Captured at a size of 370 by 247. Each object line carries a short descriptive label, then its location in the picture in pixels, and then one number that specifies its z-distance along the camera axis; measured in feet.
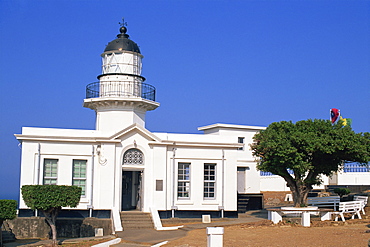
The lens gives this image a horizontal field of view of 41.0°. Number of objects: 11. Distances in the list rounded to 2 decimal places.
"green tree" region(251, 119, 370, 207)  69.46
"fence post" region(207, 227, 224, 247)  34.83
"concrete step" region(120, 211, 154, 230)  68.24
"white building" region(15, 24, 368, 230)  71.10
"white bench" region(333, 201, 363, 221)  66.68
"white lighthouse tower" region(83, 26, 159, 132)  78.84
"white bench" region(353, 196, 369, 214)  71.22
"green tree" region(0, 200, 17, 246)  52.90
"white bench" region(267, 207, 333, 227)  63.77
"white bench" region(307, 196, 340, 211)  73.92
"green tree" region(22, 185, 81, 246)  56.18
